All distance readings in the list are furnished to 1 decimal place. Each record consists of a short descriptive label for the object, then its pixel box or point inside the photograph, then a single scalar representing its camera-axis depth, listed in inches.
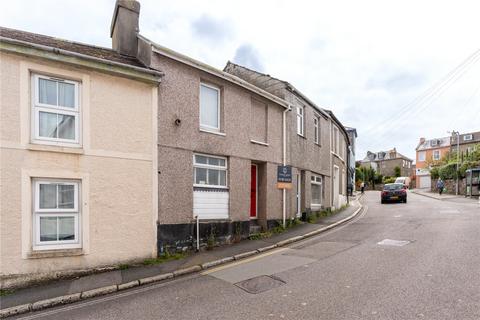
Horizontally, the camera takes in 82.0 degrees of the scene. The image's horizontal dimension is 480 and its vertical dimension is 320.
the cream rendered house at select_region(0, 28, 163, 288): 227.9
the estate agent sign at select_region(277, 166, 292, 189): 441.7
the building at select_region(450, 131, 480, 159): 2016.5
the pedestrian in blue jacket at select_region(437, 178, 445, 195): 1167.6
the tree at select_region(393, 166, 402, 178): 2502.5
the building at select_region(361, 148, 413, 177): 2743.6
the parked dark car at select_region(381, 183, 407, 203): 877.2
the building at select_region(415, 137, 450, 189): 2011.6
